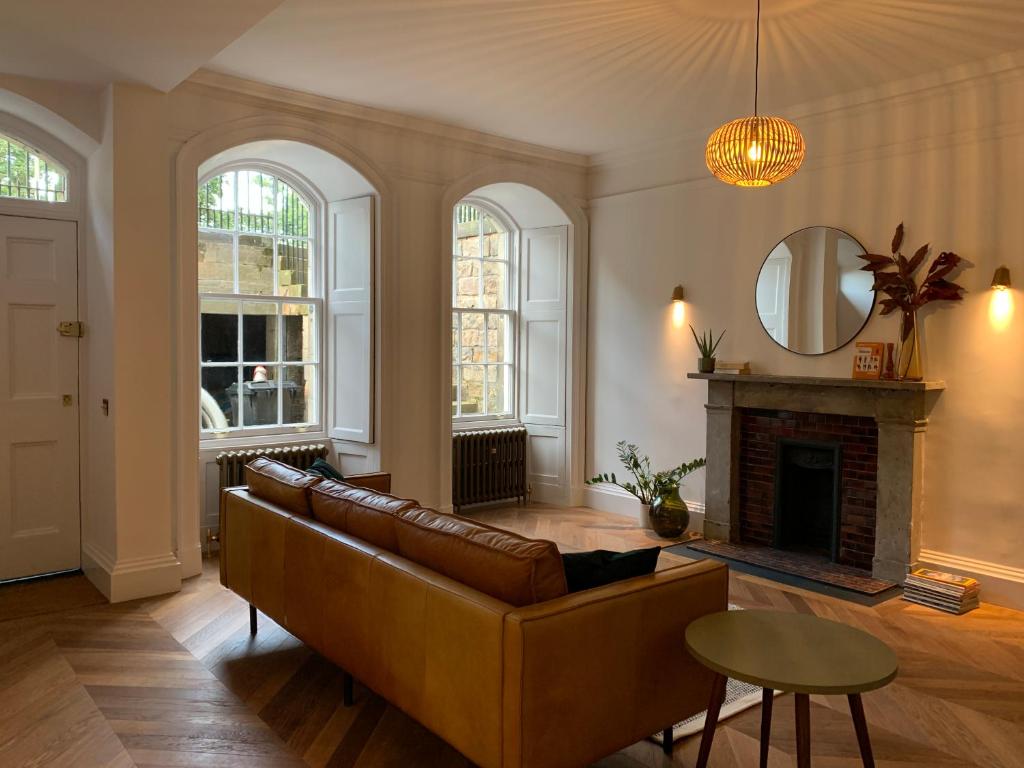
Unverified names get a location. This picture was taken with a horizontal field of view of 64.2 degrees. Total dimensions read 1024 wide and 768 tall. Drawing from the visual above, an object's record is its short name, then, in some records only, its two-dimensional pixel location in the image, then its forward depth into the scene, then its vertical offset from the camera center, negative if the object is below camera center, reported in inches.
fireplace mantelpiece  184.7 -15.6
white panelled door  176.1 -11.0
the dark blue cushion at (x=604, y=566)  99.6 -26.3
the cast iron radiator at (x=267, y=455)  205.6 -27.7
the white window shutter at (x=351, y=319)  221.1 +9.5
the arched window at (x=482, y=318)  271.9 +12.3
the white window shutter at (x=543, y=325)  268.4 +10.0
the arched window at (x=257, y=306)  216.1 +12.8
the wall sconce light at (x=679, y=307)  237.6 +14.4
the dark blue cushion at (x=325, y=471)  154.7 -22.6
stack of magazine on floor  170.9 -49.6
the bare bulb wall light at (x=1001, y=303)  170.7 +11.8
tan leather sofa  87.4 -35.1
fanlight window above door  175.8 +38.4
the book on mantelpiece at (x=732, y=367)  219.9 -3.0
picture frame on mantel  189.9 -0.5
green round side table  87.1 -34.2
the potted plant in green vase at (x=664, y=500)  226.1 -40.7
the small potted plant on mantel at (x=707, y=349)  226.2 +2.0
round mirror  197.3 +16.4
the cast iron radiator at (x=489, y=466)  255.9 -36.3
